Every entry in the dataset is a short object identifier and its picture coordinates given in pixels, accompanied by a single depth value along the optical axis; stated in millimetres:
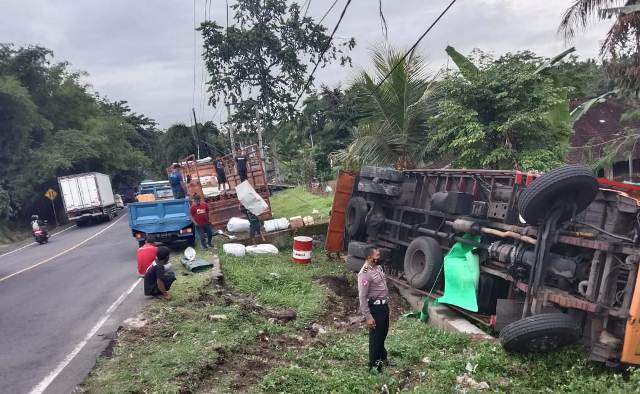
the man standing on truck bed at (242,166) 17500
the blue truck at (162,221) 14922
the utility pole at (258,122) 28788
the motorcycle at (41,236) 23688
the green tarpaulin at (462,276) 8031
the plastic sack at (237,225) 15914
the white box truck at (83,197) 30875
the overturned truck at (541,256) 5926
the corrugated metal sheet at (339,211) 13188
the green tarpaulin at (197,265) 12070
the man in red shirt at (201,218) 14484
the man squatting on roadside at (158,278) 9266
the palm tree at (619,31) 11395
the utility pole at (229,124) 30678
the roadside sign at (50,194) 33572
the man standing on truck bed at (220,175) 17750
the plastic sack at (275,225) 15666
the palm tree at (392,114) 13586
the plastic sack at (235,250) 13375
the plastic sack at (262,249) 13844
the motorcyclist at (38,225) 23984
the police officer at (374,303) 6055
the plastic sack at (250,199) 15719
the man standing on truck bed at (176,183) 17891
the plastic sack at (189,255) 12684
